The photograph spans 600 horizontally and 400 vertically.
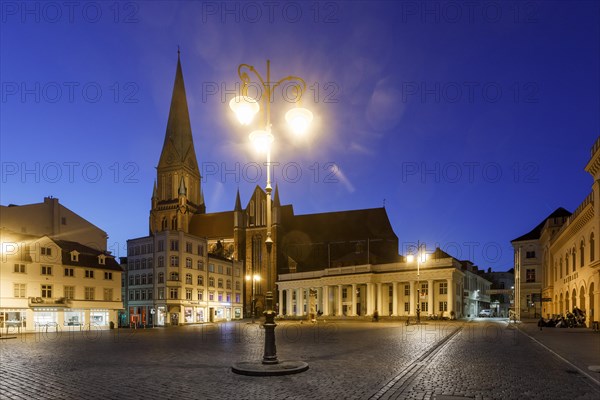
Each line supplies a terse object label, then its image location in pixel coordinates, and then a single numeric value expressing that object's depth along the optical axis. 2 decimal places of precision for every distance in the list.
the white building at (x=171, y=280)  71.44
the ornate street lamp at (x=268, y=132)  14.64
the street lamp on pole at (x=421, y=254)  49.06
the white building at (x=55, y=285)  43.62
